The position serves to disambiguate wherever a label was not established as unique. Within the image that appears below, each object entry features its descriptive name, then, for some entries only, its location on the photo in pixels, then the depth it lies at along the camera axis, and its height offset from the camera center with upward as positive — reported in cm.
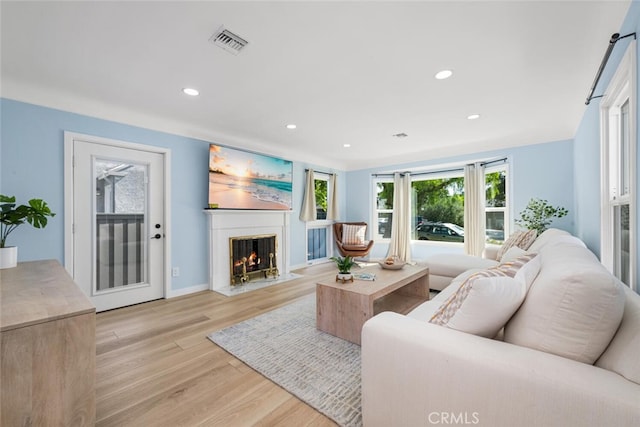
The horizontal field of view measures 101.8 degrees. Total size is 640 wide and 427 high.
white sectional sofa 79 -52
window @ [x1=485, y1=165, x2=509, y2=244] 438 +14
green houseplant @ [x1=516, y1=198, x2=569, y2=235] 366 -2
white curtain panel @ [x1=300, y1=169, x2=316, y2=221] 522 +27
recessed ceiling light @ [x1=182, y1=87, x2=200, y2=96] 250 +121
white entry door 277 -8
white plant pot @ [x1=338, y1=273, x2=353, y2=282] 246 -59
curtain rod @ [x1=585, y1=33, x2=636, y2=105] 139 +92
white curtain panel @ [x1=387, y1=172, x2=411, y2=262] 548 -9
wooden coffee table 218 -77
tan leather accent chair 518 -68
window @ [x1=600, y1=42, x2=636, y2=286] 172 +27
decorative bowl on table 293 -57
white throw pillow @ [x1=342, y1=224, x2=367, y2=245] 556 -43
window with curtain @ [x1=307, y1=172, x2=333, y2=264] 559 -34
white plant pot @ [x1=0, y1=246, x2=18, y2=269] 184 -29
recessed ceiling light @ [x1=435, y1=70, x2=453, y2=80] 218 +118
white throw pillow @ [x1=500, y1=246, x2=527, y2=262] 239 -38
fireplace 372 -33
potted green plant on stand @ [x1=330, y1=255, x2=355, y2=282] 247 -53
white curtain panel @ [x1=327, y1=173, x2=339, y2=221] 590 +36
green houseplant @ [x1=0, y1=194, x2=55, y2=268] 190 +1
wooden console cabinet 93 -56
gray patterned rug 154 -109
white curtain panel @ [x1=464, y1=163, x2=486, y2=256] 453 +6
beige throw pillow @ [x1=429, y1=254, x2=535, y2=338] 105 -37
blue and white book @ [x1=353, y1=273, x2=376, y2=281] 257 -63
